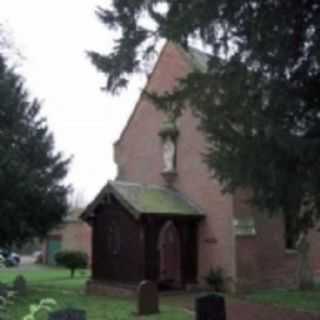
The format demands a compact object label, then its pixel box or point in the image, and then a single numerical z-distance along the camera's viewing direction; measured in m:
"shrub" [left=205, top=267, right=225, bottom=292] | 19.87
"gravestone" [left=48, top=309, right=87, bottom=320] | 6.82
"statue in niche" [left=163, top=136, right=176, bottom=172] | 22.19
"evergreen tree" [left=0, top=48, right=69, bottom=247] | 18.32
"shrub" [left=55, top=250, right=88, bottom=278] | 30.28
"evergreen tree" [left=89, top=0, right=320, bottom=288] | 9.97
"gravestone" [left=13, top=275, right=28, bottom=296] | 16.82
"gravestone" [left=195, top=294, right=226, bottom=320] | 10.67
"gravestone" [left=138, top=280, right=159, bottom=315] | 14.14
